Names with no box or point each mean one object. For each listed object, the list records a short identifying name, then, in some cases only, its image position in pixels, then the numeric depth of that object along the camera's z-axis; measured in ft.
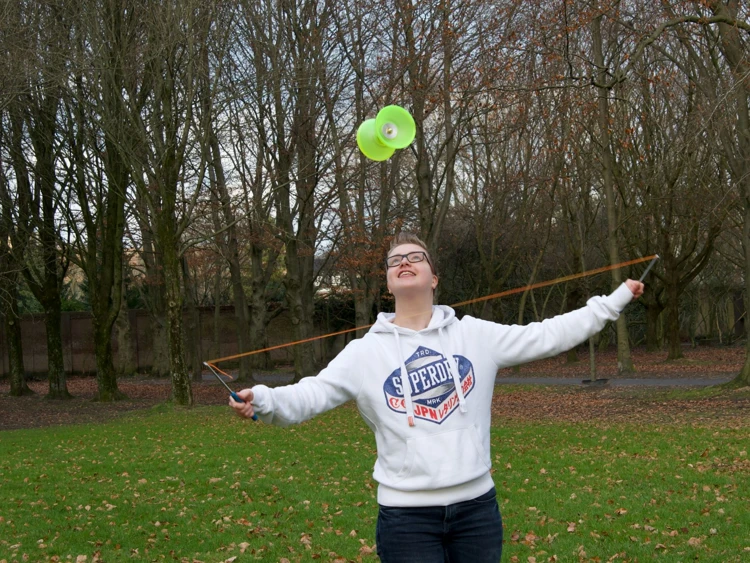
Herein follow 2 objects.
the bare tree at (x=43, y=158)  63.46
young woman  11.58
